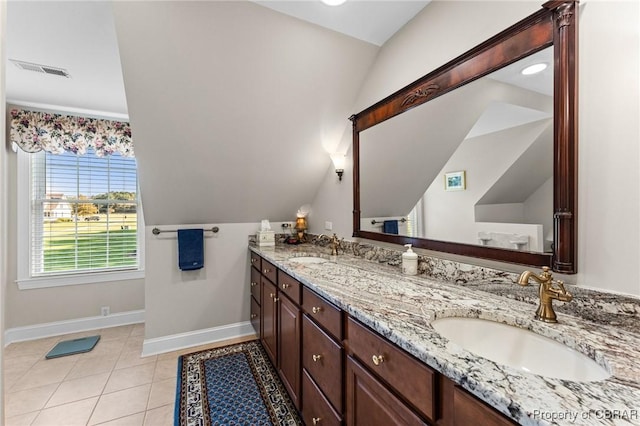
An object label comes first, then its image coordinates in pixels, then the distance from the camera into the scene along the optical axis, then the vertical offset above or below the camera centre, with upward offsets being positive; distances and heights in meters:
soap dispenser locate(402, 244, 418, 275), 1.60 -0.29
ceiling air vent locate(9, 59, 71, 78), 2.07 +1.12
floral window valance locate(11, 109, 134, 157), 2.76 +0.84
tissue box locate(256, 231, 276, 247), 2.79 -0.26
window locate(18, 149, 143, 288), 2.96 -0.02
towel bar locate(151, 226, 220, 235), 2.59 -0.17
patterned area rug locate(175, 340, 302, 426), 1.74 -1.27
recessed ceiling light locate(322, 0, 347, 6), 1.51 +1.15
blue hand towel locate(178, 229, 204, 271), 2.62 -0.34
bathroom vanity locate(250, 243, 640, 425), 0.58 -0.38
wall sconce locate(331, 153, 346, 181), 2.46 +0.45
